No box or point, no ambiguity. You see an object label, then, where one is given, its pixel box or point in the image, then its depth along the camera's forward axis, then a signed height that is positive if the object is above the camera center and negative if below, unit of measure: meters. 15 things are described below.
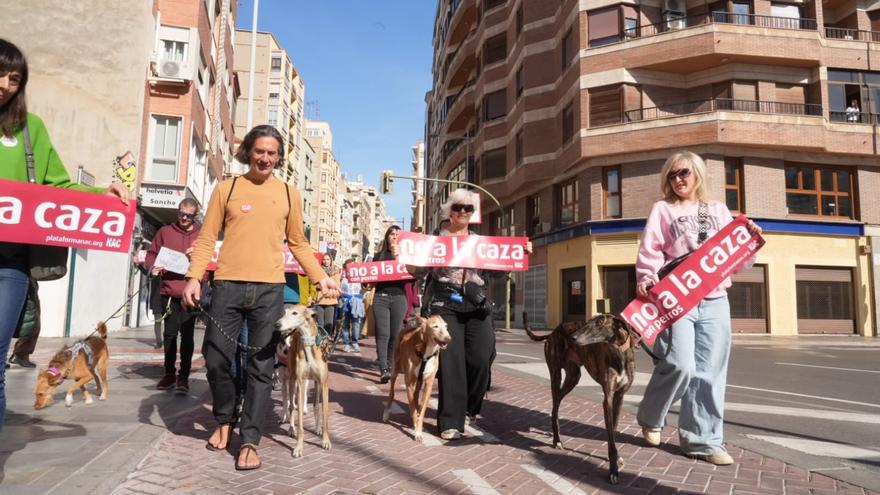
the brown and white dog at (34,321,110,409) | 5.31 -0.82
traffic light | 26.53 +5.41
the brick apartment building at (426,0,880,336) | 23.28 +6.90
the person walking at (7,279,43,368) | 3.09 -0.19
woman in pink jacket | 4.04 -0.27
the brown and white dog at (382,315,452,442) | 4.71 -0.58
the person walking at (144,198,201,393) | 6.33 -0.04
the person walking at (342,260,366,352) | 12.54 -0.46
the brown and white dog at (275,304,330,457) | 4.27 -0.50
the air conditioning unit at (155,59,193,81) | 20.11 +8.08
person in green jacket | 2.83 +0.73
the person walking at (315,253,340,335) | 10.06 -0.38
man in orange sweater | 4.00 +0.14
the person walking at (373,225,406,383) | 8.26 -0.30
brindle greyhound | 3.79 -0.43
